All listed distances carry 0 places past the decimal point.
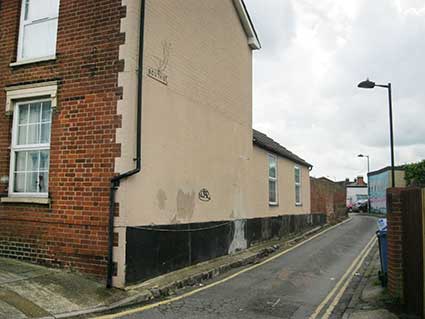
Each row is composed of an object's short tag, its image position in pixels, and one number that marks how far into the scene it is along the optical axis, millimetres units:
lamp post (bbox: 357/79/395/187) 15109
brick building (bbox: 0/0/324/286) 8711
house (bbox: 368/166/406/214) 47406
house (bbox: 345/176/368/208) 71756
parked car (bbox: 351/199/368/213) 56344
